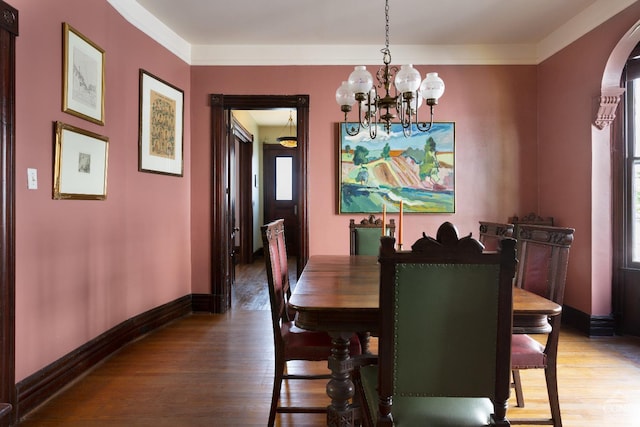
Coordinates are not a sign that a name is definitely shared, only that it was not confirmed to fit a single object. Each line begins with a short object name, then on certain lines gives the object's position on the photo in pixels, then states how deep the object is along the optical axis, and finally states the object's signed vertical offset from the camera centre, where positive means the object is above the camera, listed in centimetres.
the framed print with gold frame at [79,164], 228 +30
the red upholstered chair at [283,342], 183 -68
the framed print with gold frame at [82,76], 235 +91
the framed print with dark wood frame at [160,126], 328 +80
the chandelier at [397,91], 207 +71
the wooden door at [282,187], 820 +51
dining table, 143 -44
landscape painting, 388 +43
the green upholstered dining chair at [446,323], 112 -36
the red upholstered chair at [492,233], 224 -15
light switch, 208 +17
